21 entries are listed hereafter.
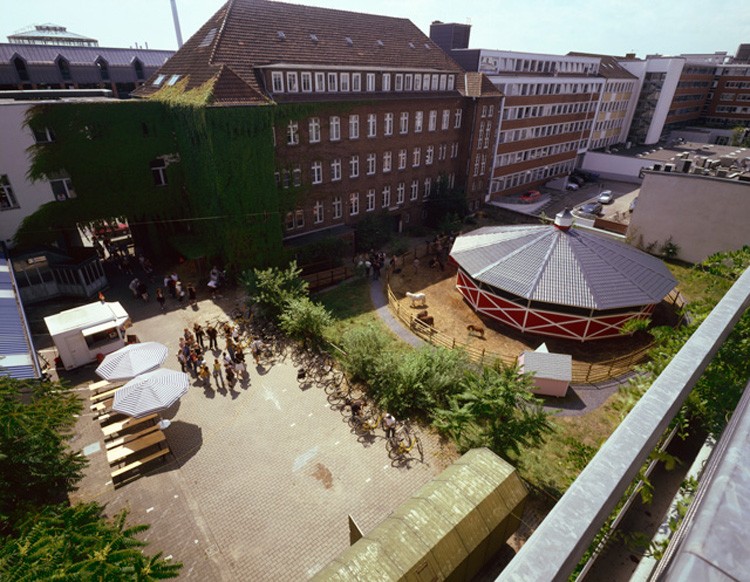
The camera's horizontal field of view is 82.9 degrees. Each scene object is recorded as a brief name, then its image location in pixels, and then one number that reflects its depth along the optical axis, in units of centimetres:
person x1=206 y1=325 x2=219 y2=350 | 2188
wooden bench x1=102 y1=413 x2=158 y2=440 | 1604
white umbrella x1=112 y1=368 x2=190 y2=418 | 1535
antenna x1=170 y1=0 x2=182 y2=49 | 5557
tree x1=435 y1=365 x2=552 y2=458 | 1346
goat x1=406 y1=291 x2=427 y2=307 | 2645
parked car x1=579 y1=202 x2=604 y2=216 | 4575
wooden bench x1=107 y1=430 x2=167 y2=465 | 1514
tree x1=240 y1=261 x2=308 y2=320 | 2344
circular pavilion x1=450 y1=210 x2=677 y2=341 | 2308
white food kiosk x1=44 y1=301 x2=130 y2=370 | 1994
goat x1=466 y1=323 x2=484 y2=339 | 2445
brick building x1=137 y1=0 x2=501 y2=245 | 2811
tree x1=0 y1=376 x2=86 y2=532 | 966
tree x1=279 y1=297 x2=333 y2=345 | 2156
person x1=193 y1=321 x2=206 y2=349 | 2177
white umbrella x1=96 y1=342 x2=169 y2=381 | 1695
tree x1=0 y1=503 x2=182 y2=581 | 668
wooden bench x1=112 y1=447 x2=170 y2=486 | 1482
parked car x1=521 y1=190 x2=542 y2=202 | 4825
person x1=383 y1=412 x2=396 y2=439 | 1650
